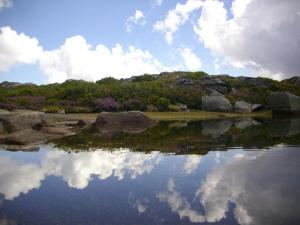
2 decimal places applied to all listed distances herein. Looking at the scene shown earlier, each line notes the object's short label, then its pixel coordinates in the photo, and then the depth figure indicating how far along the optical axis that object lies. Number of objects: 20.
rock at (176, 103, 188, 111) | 39.31
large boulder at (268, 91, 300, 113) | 36.75
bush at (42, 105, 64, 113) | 32.61
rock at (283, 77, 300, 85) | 59.98
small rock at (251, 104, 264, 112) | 42.34
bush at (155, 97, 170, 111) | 38.25
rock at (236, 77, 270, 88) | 52.00
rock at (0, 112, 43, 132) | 17.43
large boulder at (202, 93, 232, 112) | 40.15
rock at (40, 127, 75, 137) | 17.50
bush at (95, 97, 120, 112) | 35.13
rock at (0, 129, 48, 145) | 13.88
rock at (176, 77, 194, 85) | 51.55
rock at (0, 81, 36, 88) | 60.80
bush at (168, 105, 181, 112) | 38.22
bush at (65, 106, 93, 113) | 33.85
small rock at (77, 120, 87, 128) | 23.04
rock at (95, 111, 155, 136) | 21.83
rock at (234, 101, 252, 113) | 41.01
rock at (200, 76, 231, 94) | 49.13
